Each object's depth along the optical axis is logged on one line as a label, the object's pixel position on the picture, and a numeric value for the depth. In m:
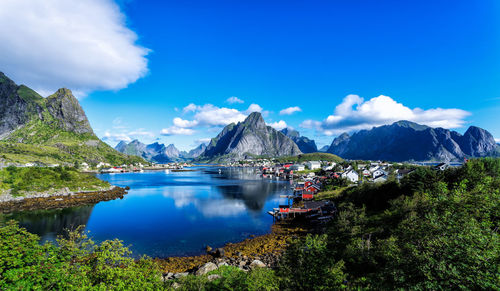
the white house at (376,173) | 98.50
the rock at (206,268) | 24.27
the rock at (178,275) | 23.80
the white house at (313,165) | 184.39
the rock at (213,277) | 21.39
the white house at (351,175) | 93.38
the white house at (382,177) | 80.05
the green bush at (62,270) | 11.00
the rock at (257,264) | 26.78
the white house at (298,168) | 175.62
